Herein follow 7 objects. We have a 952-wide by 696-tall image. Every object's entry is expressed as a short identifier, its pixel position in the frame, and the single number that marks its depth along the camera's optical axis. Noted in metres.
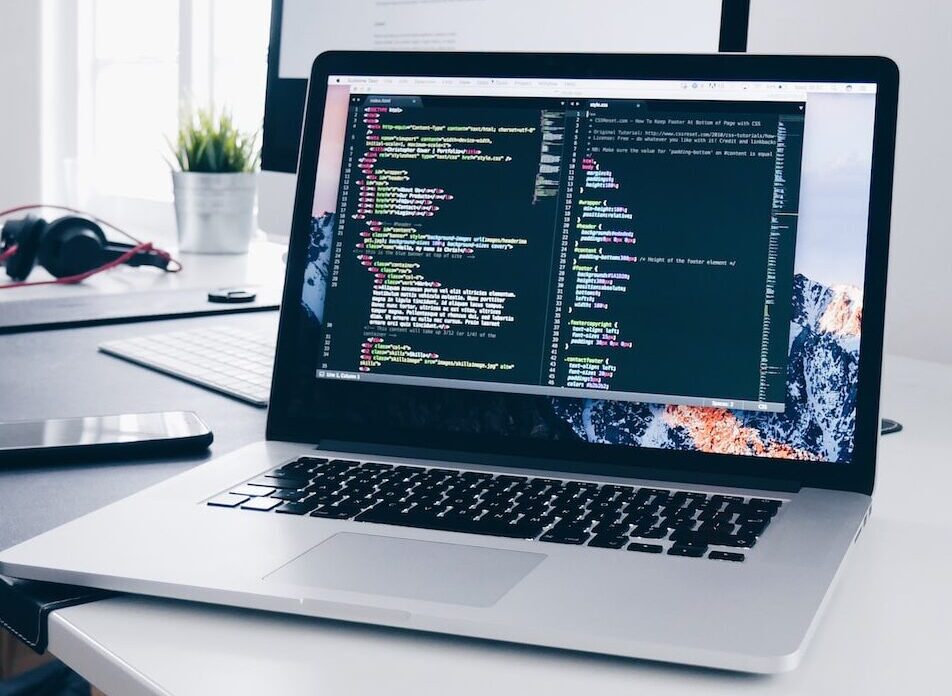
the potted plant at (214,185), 1.60
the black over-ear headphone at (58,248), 1.37
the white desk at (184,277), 1.31
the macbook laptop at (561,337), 0.51
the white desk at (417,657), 0.40
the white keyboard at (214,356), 0.84
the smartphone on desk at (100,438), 0.64
